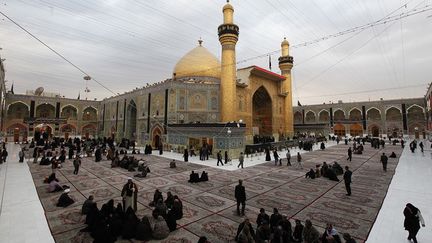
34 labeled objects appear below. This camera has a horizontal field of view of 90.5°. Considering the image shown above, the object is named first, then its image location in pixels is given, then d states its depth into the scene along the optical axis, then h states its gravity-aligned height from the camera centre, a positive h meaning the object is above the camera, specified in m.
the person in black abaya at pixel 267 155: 15.74 -1.66
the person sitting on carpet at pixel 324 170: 10.52 -1.83
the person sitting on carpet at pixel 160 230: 4.72 -2.16
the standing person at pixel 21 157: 14.66 -1.67
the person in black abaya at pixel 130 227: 4.75 -2.11
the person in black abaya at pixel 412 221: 4.52 -1.89
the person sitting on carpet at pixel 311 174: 10.20 -1.99
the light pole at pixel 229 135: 16.38 -0.19
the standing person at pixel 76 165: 10.96 -1.66
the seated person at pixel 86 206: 5.79 -2.01
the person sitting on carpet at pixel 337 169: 11.02 -1.89
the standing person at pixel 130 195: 6.07 -1.81
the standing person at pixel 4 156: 14.90 -1.64
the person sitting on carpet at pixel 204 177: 9.77 -2.03
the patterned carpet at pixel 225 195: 5.30 -2.26
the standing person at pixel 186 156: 15.24 -1.67
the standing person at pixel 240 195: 6.04 -1.77
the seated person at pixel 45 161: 13.60 -1.83
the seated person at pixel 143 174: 10.52 -2.05
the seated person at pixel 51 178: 8.75 -1.86
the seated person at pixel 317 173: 10.54 -1.99
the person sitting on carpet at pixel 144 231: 4.68 -2.17
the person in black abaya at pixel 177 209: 5.46 -1.98
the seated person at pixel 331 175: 9.90 -1.97
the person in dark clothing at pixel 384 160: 11.43 -1.47
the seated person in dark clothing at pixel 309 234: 4.25 -2.03
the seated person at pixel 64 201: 6.55 -2.10
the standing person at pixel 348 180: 7.69 -1.70
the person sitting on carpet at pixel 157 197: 6.38 -1.92
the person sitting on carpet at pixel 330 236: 3.90 -1.97
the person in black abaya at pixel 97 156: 15.00 -1.64
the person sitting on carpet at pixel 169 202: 5.89 -1.92
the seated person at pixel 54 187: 7.98 -2.03
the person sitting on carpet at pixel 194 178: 9.52 -2.02
